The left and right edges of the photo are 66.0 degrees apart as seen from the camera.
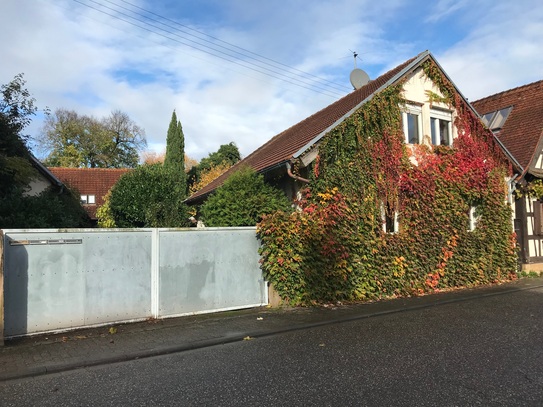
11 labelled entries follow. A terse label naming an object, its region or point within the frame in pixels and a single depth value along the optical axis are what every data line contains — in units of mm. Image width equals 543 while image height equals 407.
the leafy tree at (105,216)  17338
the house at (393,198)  9180
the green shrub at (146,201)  13961
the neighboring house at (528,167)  14312
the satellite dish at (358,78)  17219
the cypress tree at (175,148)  36138
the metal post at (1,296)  6219
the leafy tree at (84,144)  45531
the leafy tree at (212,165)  39688
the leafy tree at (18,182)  9094
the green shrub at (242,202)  9586
